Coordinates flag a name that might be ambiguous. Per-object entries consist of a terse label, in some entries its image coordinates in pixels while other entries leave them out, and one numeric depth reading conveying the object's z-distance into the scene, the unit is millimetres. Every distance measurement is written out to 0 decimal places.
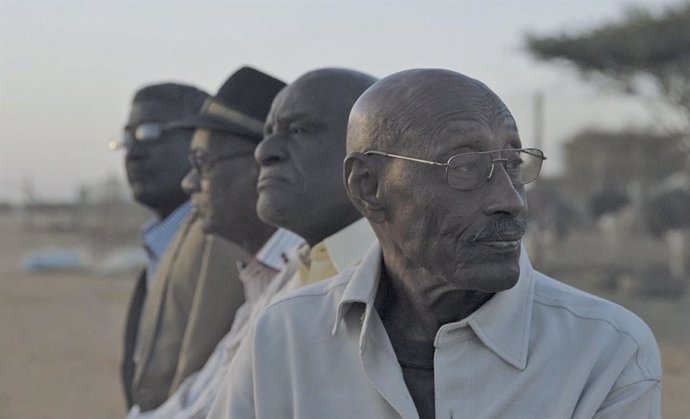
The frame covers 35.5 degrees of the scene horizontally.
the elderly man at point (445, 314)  1800
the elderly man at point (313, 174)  2738
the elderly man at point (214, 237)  3387
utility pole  12547
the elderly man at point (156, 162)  4637
